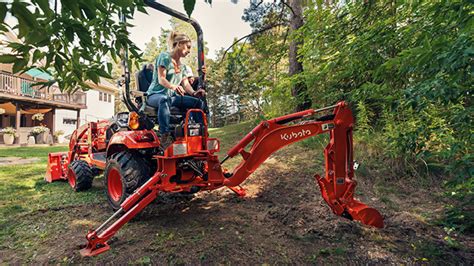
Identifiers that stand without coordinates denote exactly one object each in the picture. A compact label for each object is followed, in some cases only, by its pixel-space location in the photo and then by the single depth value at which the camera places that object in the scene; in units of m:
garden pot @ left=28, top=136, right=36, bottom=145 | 17.03
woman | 3.36
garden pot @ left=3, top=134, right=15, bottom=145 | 16.03
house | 16.16
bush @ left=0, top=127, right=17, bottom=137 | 15.90
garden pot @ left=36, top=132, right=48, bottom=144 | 17.70
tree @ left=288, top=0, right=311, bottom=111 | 7.30
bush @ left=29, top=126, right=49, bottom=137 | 17.30
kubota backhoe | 2.88
